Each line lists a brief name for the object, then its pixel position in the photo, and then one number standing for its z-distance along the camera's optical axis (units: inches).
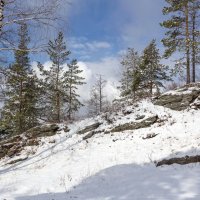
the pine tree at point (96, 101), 1555.2
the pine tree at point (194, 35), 758.4
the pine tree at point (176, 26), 787.3
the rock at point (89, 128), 652.5
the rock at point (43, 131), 703.3
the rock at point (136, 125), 579.5
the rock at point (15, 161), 596.0
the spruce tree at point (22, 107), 951.3
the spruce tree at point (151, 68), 1070.2
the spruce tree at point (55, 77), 1109.8
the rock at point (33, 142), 664.1
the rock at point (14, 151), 650.4
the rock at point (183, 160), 332.1
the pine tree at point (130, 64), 1305.1
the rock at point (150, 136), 518.2
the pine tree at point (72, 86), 1175.5
